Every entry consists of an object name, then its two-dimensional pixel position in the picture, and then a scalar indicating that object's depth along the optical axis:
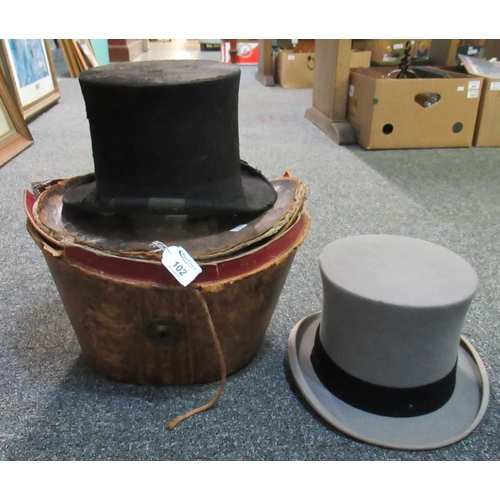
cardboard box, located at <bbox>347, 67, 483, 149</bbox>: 2.21
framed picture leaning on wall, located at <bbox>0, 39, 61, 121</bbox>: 2.66
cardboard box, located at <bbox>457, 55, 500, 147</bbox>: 2.27
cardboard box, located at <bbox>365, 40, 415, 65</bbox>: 3.88
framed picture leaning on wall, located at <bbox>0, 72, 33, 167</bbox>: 2.28
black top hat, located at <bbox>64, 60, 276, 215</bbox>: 0.75
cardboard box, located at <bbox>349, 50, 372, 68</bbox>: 3.69
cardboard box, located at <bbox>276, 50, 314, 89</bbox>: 3.98
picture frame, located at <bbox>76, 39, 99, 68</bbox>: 4.22
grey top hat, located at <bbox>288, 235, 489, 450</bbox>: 0.76
